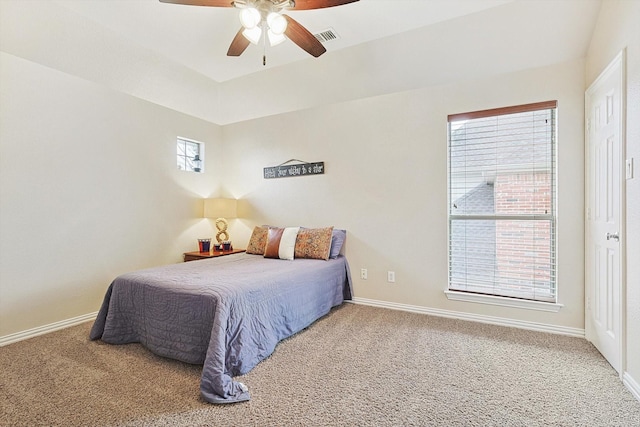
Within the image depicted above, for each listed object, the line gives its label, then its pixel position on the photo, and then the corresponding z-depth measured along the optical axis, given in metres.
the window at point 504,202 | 2.76
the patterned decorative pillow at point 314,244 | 3.39
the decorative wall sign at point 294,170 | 3.83
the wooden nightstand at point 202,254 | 3.80
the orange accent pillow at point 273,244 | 3.48
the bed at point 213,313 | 1.92
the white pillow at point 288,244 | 3.42
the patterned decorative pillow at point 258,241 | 3.75
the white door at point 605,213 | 2.00
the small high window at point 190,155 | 4.10
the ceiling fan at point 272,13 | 2.07
